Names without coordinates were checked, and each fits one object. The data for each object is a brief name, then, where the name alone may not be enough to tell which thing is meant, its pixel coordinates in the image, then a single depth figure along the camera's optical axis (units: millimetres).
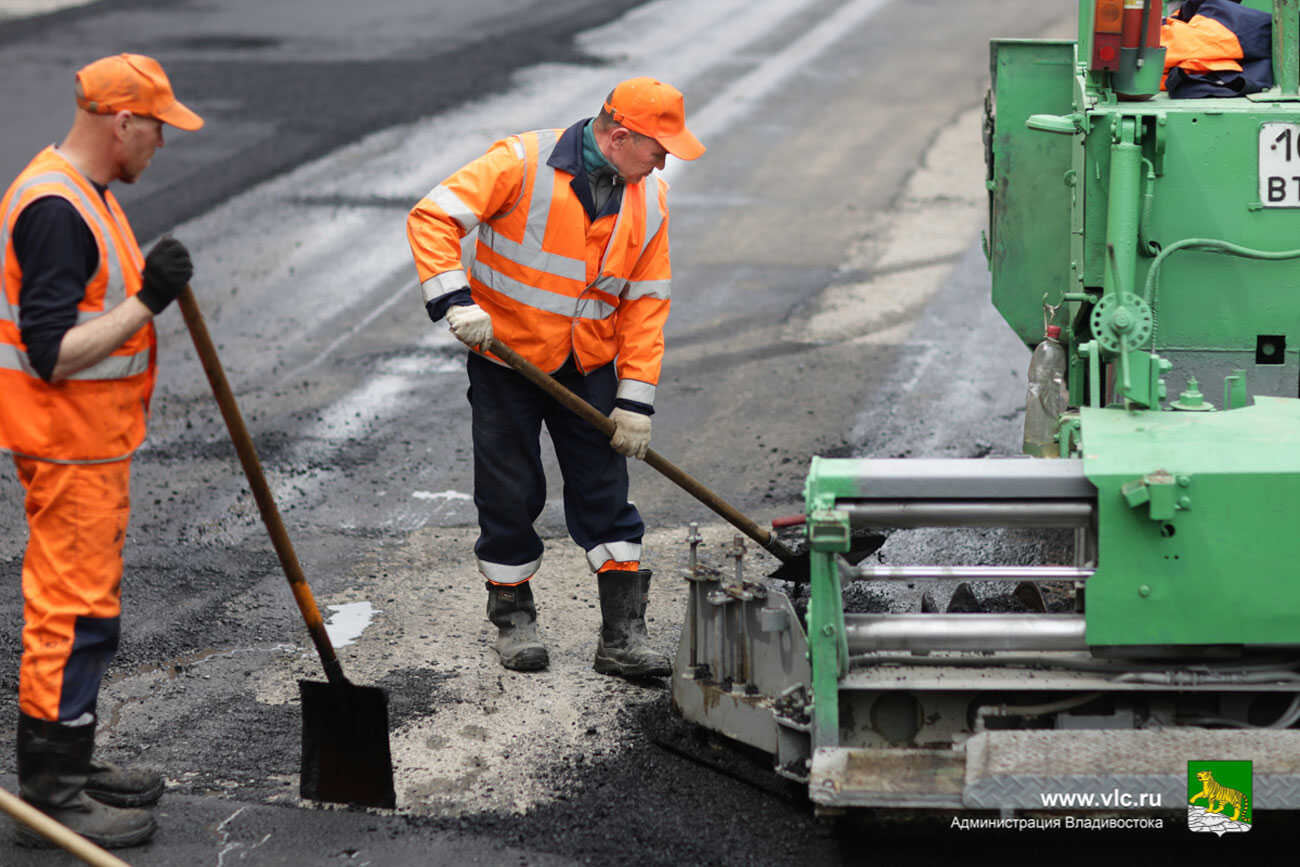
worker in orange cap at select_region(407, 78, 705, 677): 8672
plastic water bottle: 9953
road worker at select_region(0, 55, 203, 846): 6895
